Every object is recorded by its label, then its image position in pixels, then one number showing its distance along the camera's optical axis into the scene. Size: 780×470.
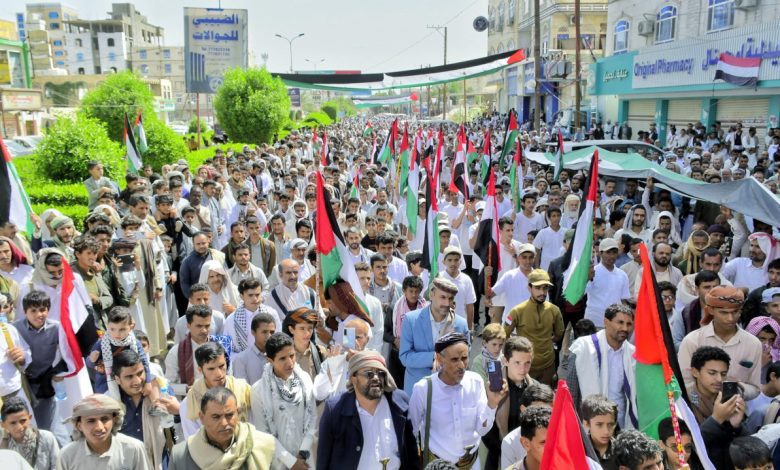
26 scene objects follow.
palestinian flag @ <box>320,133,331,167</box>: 17.05
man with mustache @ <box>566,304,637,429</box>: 4.35
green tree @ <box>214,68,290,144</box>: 23.89
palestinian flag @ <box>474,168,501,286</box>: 7.19
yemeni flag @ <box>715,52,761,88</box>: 17.88
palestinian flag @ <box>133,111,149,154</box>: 13.78
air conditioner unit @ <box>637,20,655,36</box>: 25.84
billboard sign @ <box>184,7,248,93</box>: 27.19
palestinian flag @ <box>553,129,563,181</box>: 11.88
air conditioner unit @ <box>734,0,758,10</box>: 19.11
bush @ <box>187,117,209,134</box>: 34.12
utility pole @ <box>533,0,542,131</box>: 21.24
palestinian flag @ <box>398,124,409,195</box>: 12.02
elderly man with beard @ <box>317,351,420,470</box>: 3.53
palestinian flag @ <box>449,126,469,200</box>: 11.56
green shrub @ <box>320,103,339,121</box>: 68.09
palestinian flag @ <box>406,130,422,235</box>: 9.14
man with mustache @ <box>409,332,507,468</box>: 3.75
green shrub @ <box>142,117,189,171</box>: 16.33
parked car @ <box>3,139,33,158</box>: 26.81
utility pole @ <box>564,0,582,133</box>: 21.09
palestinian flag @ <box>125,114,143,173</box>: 12.29
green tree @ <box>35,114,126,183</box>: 11.91
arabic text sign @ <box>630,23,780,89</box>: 17.28
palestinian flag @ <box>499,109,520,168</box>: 13.37
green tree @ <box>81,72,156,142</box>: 17.48
